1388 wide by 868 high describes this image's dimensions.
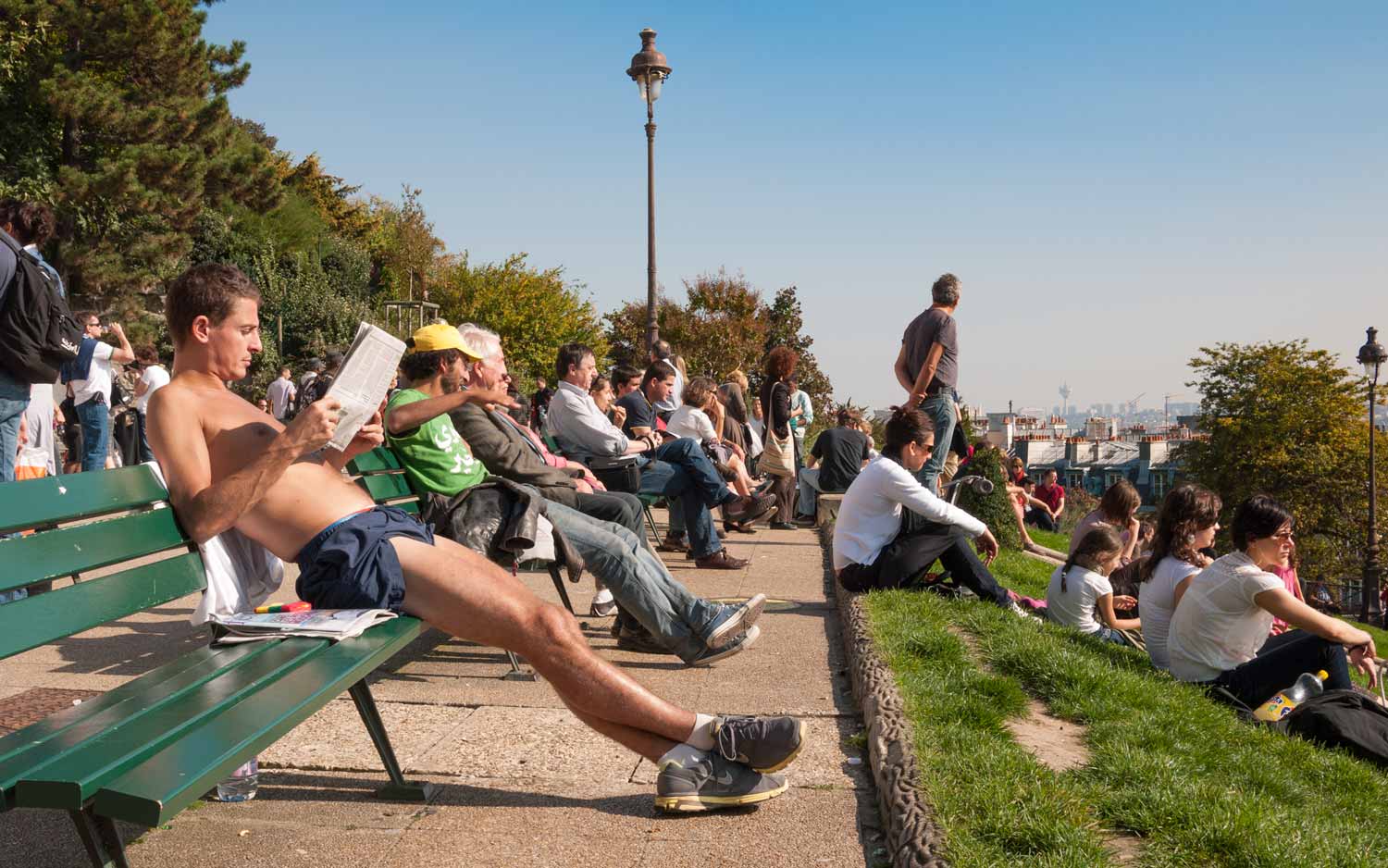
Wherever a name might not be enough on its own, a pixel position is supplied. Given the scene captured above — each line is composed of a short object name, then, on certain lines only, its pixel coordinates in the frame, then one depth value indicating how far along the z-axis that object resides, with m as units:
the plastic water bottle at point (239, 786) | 3.18
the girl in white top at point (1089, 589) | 6.94
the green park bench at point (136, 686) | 1.91
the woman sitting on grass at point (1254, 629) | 5.19
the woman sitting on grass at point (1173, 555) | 6.11
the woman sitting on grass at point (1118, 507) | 8.07
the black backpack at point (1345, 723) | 4.81
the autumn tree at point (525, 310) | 36.25
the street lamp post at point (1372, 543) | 28.33
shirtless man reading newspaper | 3.07
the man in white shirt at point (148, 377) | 11.51
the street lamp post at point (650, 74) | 14.30
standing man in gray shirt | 8.63
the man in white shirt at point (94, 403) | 9.27
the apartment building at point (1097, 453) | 87.31
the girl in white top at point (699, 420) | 10.09
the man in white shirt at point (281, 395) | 14.74
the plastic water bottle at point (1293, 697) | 5.00
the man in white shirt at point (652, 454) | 7.31
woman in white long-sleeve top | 6.31
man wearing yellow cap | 4.66
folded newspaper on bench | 2.99
